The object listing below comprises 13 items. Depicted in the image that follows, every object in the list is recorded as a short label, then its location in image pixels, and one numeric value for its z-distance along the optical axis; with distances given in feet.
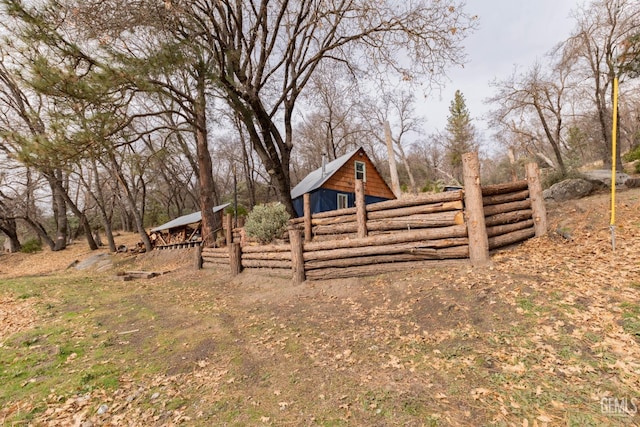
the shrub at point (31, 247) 73.04
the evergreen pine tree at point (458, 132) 145.79
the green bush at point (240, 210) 87.20
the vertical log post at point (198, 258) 39.72
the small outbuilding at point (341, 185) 64.54
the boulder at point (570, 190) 34.71
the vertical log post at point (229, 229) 40.78
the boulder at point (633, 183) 33.42
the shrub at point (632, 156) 59.41
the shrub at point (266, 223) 33.19
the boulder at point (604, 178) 35.47
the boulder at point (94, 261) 53.48
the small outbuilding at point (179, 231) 64.08
